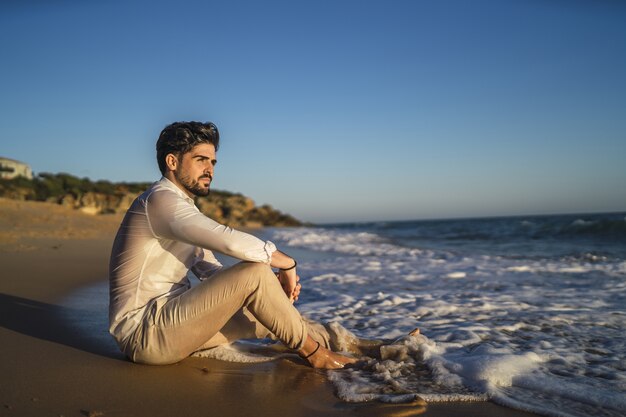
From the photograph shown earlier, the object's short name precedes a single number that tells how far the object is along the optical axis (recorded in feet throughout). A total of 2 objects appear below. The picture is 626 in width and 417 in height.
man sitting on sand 7.86
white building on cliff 127.02
